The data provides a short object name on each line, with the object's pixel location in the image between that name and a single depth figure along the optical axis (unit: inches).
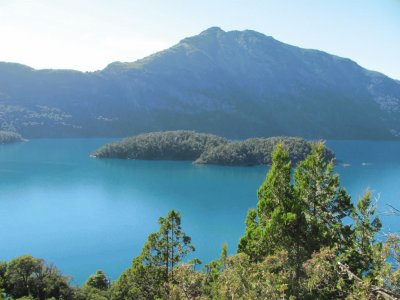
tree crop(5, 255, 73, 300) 1439.5
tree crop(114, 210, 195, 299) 975.0
